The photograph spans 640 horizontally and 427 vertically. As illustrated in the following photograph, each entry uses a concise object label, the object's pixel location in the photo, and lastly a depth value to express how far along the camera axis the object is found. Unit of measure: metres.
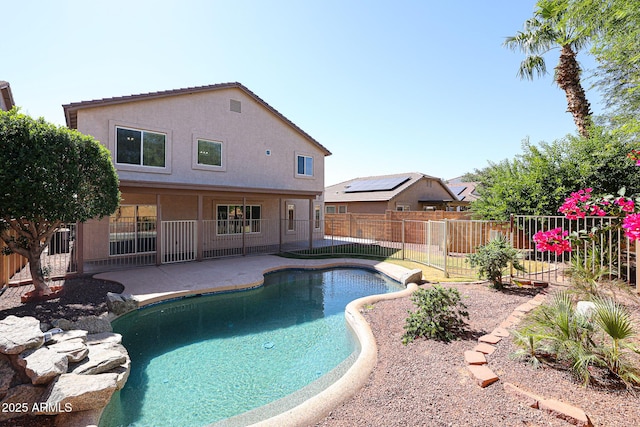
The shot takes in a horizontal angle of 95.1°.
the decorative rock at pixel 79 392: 3.54
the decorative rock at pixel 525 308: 6.12
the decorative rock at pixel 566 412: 2.81
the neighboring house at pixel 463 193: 31.30
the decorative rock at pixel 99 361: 4.25
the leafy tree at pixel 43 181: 6.75
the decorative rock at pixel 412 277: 9.59
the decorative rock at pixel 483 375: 3.58
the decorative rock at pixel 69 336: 4.75
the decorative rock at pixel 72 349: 4.31
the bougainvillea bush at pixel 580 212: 4.41
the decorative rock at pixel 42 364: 3.73
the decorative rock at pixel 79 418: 3.46
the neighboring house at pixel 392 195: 25.48
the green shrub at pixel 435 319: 5.21
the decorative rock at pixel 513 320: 5.47
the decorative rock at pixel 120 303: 7.17
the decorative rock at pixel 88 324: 5.68
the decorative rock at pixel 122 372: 4.36
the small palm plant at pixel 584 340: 3.51
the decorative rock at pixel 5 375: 3.64
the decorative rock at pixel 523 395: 3.11
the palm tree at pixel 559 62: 13.37
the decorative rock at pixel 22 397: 3.49
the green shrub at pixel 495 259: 7.82
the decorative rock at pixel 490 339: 4.71
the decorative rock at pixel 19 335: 3.89
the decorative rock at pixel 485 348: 4.39
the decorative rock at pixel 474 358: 4.05
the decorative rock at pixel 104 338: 5.27
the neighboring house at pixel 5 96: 13.00
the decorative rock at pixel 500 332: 4.93
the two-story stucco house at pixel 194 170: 12.32
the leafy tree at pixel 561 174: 11.24
